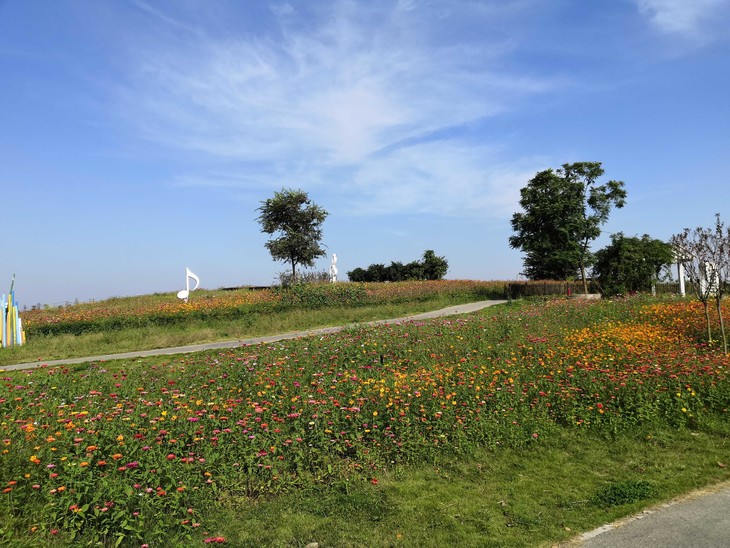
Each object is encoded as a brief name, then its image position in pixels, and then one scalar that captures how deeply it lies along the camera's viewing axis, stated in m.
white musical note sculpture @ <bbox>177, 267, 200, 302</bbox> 28.41
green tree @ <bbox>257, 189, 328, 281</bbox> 34.47
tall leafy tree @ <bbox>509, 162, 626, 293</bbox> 31.52
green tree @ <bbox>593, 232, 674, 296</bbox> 27.80
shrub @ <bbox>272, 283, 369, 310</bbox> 25.78
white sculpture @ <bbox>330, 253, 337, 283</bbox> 39.41
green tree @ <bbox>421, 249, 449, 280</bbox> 46.09
